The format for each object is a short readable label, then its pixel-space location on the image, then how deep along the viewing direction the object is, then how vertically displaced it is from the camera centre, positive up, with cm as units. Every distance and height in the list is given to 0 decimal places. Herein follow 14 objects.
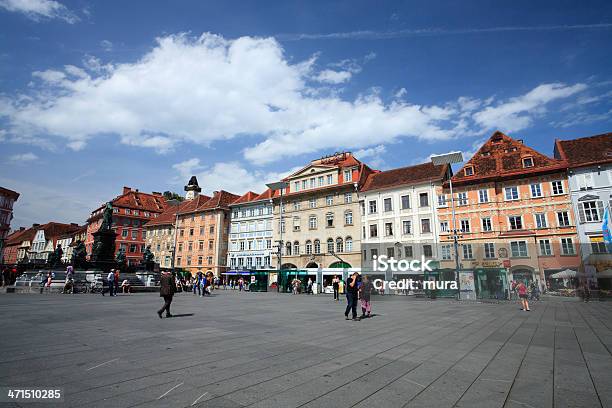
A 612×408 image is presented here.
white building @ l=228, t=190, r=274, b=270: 5319 +665
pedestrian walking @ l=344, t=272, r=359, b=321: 1221 -69
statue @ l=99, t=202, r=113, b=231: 2886 +477
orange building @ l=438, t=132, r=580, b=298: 3266 +658
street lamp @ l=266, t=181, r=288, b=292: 4181 +1105
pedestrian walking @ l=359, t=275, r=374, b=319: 1297 -69
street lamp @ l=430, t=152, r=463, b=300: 2971 +1038
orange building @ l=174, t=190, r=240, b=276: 5759 +681
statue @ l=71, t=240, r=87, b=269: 2678 +132
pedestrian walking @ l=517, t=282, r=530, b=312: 1651 -85
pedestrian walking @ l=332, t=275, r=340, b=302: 2493 -84
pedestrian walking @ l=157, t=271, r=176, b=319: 1162 -45
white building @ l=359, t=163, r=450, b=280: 3938 +761
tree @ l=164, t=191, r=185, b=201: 9091 +2118
